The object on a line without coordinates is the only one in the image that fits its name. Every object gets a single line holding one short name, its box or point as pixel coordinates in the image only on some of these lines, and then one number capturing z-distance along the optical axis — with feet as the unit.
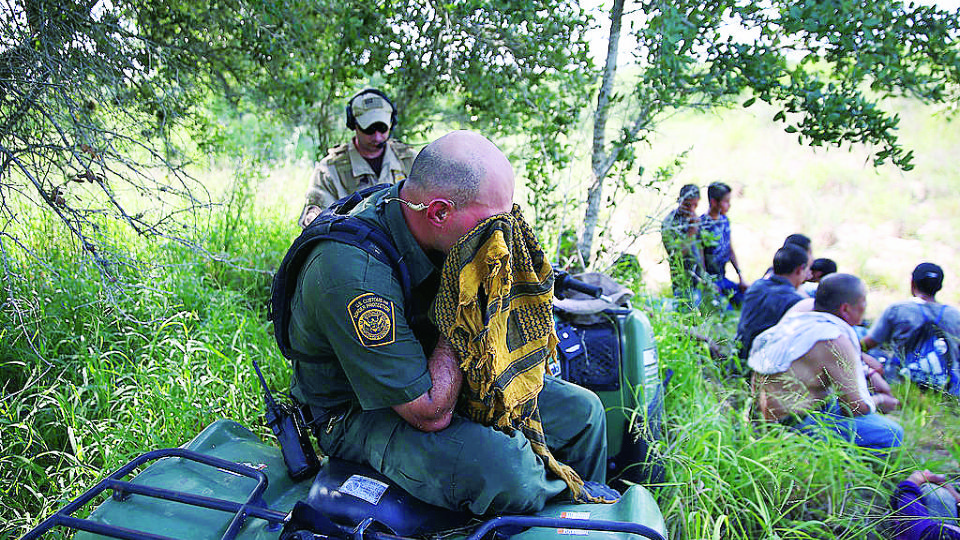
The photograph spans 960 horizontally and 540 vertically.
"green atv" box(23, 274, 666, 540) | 4.77
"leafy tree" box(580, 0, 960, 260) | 10.77
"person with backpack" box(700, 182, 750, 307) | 18.06
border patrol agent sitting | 5.39
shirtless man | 9.55
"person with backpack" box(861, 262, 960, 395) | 12.00
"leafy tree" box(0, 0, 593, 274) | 9.50
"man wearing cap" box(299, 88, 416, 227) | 12.71
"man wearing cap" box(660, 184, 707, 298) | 14.66
